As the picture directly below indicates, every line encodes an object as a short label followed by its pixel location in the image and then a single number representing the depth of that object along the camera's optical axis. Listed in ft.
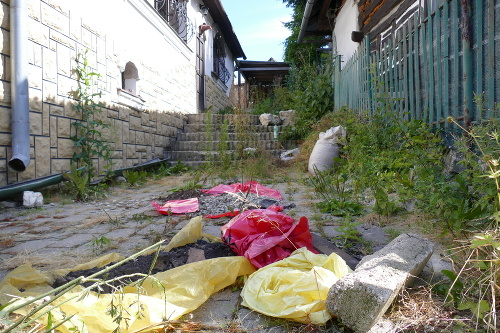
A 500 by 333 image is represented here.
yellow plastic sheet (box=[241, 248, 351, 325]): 4.66
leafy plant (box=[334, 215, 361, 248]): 7.80
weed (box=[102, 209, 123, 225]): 10.71
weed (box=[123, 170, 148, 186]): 19.25
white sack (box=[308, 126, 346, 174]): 19.43
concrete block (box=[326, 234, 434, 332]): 4.23
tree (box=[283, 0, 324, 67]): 51.49
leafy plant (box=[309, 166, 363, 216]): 10.89
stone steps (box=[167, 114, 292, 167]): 26.35
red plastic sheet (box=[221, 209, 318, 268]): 6.51
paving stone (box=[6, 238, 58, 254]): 8.20
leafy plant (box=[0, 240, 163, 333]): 2.75
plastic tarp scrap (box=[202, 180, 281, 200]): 14.41
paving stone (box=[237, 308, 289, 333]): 4.60
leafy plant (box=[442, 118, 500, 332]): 3.92
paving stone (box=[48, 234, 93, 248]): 8.64
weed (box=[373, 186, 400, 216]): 9.68
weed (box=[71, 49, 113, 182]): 16.52
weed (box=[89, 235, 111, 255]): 7.76
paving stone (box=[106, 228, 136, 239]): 9.30
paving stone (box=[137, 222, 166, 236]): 9.53
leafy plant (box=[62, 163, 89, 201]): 14.92
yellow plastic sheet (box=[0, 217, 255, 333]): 4.20
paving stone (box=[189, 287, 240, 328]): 4.88
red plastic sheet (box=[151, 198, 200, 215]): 11.97
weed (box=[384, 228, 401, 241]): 8.16
